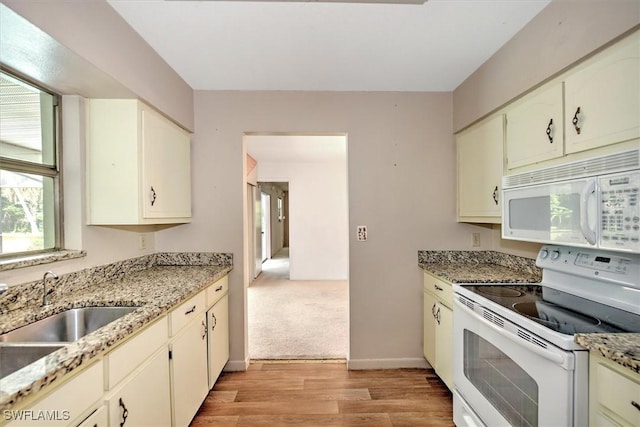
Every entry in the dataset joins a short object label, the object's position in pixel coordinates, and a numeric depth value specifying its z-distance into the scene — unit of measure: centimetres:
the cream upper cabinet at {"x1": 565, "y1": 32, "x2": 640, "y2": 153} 116
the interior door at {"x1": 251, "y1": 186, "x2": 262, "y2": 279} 595
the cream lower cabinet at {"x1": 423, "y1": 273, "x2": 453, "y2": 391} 203
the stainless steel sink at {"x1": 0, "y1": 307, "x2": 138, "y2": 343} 126
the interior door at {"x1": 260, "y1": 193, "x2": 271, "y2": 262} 789
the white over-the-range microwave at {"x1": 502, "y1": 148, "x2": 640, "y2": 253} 111
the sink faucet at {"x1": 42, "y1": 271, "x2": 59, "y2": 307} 139
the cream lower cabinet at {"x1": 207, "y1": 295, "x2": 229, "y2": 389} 210
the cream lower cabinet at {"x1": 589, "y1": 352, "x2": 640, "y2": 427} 89
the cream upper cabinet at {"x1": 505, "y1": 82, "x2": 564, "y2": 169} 154
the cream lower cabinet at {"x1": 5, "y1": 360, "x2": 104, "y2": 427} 79
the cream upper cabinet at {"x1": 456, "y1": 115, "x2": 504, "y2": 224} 202
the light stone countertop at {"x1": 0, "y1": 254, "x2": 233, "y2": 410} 82
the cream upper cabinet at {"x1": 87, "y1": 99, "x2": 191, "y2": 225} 179
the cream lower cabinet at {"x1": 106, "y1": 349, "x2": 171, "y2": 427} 114
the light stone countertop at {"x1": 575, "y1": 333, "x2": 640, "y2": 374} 89
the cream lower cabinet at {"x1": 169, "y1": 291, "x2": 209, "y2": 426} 160
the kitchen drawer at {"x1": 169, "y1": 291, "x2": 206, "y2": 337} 159
